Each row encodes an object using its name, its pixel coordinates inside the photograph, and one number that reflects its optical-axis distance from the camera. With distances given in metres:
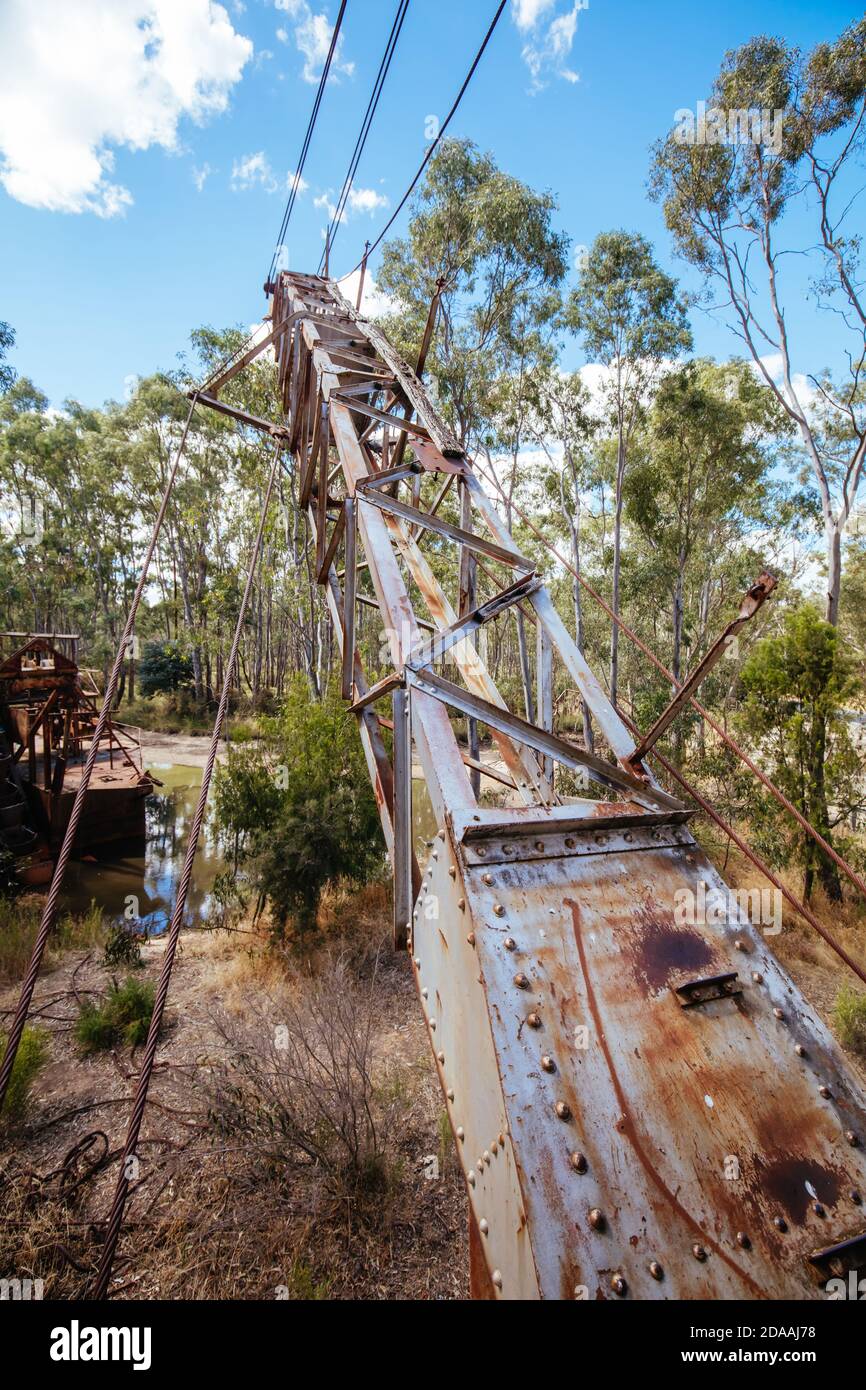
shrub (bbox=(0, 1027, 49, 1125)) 5.21
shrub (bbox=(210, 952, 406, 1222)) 4.14
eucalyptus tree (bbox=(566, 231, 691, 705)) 14.12
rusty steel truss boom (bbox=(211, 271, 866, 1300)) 1.25
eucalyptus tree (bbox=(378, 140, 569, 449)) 12.62
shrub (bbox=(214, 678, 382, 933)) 8.77
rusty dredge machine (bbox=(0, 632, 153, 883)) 12.78
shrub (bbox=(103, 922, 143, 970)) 8.24
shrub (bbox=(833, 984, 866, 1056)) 6.50
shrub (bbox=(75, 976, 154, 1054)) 6.40
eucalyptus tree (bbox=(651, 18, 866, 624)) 10.87
